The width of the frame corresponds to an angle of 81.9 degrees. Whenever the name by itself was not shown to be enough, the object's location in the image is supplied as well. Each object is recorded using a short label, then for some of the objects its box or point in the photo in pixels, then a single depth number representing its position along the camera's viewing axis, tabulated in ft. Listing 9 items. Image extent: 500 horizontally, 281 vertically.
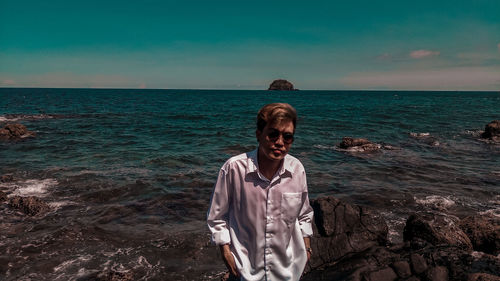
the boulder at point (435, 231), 19.05
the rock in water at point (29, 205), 29.19
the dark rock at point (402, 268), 14.24
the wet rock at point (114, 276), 19.01
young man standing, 7.81
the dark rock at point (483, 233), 20.22
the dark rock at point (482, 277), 12.26
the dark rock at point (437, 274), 13.37
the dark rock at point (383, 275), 14.04
